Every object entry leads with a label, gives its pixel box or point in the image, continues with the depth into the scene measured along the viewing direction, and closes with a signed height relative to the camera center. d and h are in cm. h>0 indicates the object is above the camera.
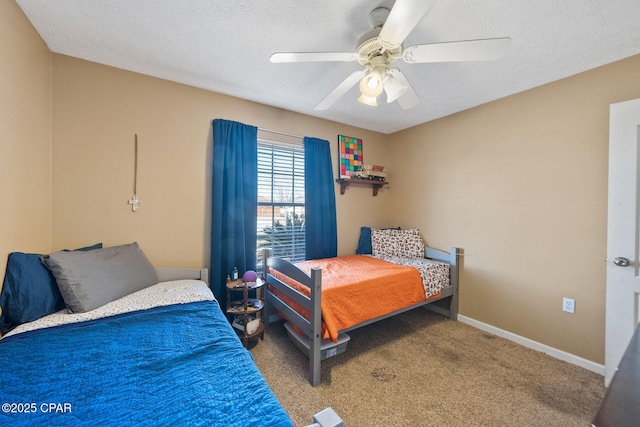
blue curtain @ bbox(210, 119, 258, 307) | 236 +6
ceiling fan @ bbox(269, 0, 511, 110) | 113 +84
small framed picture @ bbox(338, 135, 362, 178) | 327 +77
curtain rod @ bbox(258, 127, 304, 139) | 272 +89
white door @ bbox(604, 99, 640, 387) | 166 -12
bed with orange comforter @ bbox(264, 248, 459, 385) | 180 -70
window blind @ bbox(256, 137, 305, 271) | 277 +13
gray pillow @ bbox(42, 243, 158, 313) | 143 -43
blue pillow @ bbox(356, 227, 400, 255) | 334 -43
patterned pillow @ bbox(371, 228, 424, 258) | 313 -40
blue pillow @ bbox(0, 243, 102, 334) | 131 -47
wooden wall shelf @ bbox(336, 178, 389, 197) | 323 +40
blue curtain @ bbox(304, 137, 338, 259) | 297 +12
